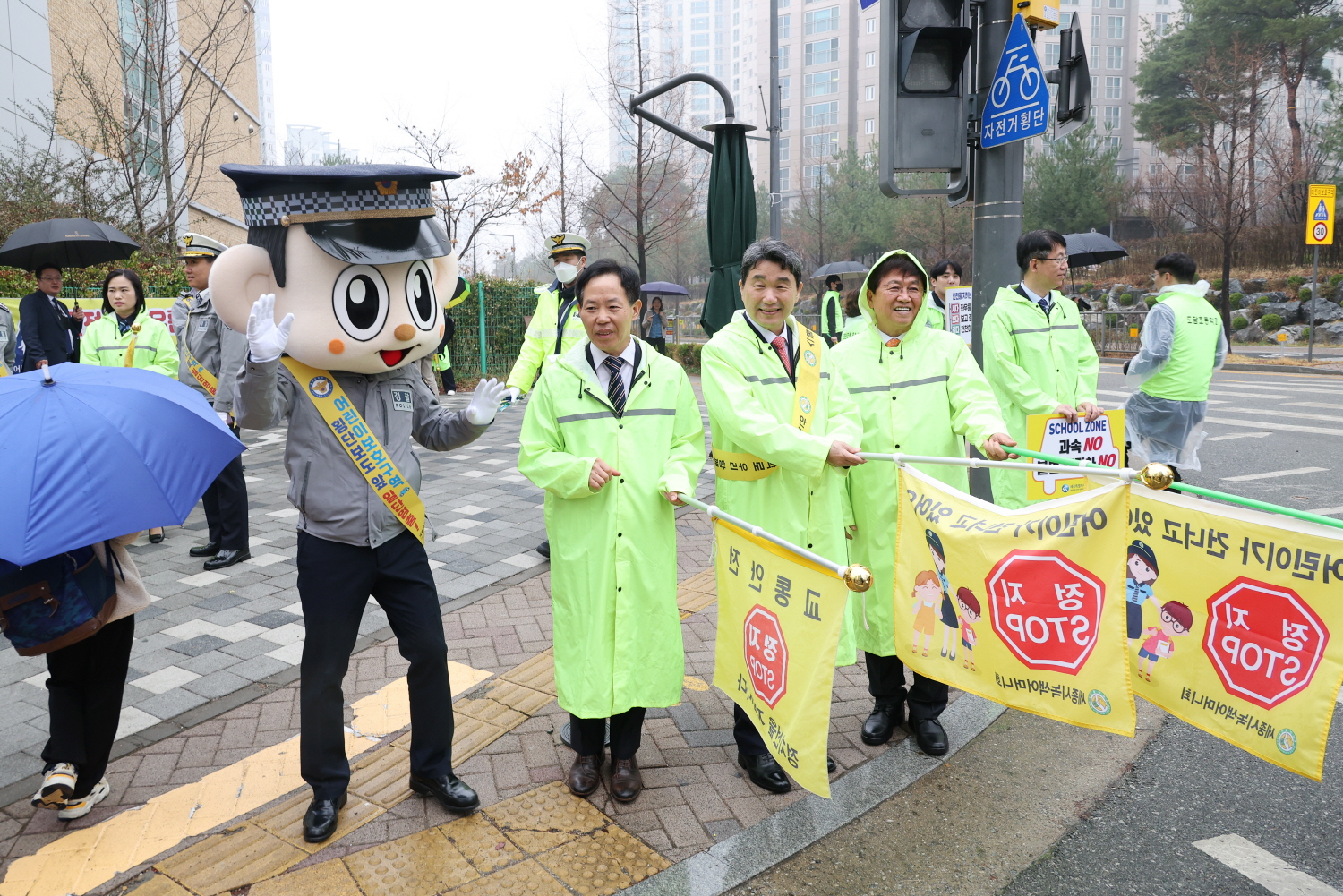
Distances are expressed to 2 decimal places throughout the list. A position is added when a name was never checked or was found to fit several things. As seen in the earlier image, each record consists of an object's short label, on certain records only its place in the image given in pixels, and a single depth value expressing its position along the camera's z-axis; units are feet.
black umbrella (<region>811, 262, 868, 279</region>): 54.90
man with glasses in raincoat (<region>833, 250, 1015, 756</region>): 12.79
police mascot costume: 10.00
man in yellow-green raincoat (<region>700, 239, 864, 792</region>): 11.81
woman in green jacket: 23.18
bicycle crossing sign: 16.14
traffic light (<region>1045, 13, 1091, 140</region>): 17.89
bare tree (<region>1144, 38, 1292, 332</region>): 94.26
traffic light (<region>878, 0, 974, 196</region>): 17.52
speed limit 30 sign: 64.28
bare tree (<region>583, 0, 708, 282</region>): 67.97
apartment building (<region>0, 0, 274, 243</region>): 51.55
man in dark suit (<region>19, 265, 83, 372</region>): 24.63
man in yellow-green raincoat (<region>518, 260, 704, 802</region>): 11.23
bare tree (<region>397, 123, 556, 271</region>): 79.97
